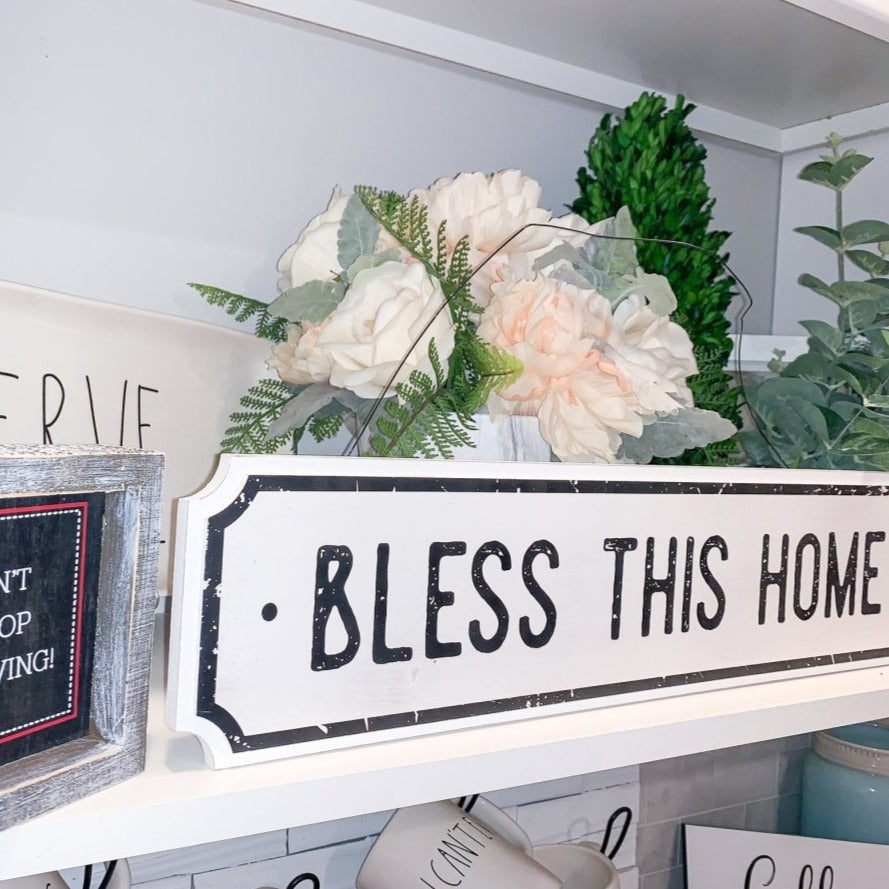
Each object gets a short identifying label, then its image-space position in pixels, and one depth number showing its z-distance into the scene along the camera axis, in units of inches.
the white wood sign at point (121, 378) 22.2
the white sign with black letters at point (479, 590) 15.6
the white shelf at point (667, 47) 29.0
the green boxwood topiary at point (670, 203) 29.5
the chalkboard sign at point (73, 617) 13.3
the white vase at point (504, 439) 22.2
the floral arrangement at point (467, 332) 20.9
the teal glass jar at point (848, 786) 35.9
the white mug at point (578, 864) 30.4
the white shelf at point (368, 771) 13.9
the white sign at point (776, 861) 35.1
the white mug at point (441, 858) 26.8
